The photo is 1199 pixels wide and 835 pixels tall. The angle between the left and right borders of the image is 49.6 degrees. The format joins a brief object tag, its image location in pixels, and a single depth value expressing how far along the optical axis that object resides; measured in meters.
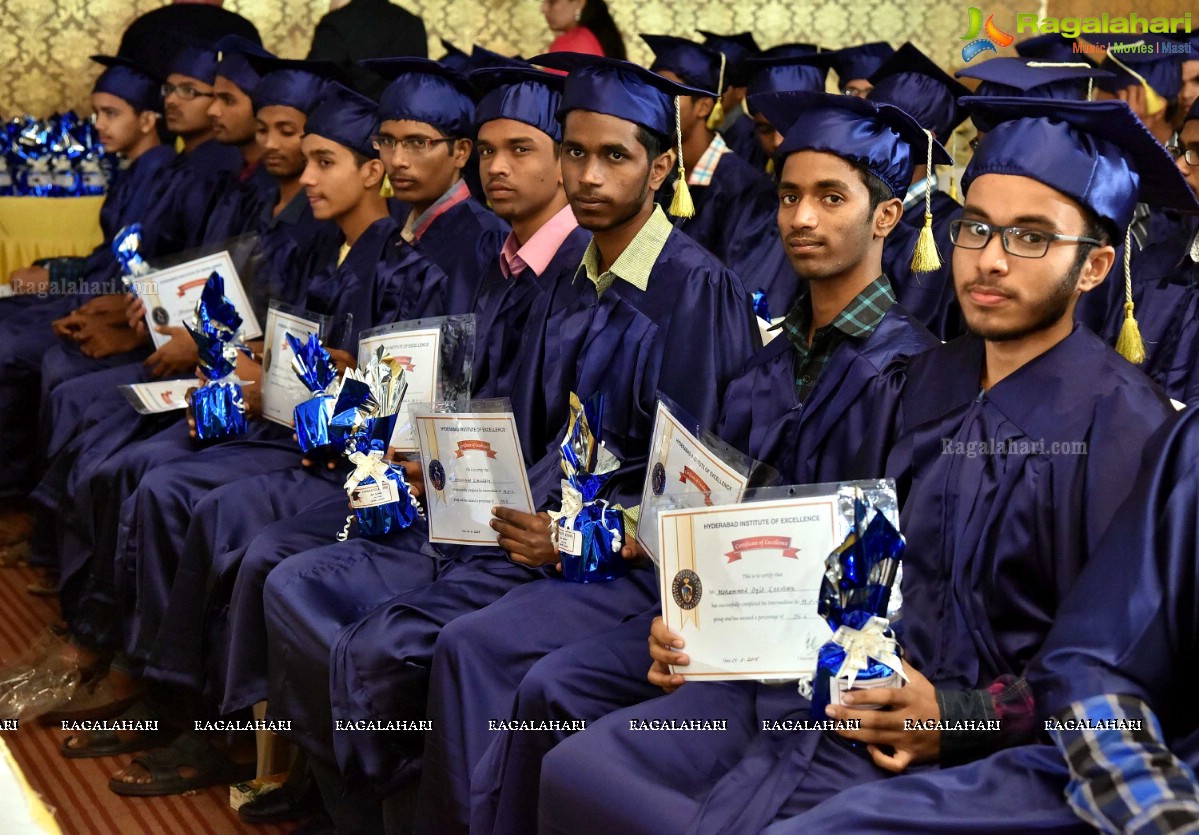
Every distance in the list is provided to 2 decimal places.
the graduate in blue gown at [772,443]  2.55
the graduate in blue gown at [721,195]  4.82
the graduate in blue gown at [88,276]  5.55
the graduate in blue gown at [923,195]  4.05
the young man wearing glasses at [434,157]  4.11
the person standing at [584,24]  6.57
